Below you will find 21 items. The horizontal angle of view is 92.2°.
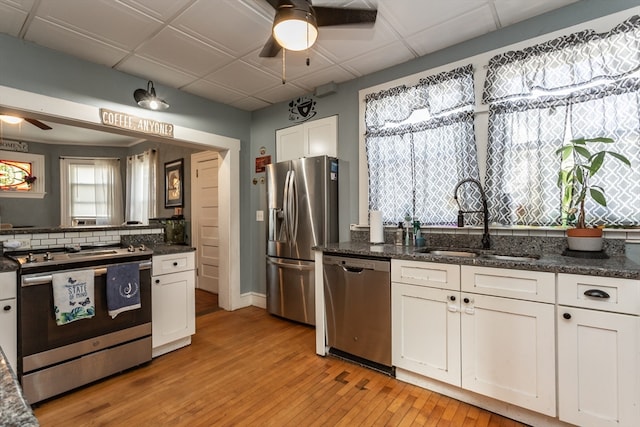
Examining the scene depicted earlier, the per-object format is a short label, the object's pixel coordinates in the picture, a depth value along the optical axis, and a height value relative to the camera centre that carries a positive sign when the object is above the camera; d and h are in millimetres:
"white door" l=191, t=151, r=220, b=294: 4621 -13
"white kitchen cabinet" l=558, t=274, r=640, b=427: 1468 -697
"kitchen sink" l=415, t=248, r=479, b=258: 2331 -309
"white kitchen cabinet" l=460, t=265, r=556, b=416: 1666 -714
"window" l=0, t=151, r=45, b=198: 5219 +740
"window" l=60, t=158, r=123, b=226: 5773 +492
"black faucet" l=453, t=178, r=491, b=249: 2285 -13
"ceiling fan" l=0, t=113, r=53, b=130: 3475 +1204
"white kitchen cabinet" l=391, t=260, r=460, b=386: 1960 -713
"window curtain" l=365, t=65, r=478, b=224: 2467 +585
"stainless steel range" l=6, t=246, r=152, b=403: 1933 -802
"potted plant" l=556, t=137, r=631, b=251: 1834 +168
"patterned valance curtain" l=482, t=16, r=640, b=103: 1877 +993
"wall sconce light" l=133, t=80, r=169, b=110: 2869 +1085
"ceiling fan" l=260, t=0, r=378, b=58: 1699 +1160
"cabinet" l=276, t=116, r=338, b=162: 3336 +856
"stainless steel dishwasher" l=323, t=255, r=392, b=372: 2258 -733
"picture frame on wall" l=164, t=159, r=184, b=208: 5156 +547
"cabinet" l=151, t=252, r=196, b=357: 2602 -754
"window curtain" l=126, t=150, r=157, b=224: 5443 +522
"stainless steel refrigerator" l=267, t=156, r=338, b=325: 3148 -127
